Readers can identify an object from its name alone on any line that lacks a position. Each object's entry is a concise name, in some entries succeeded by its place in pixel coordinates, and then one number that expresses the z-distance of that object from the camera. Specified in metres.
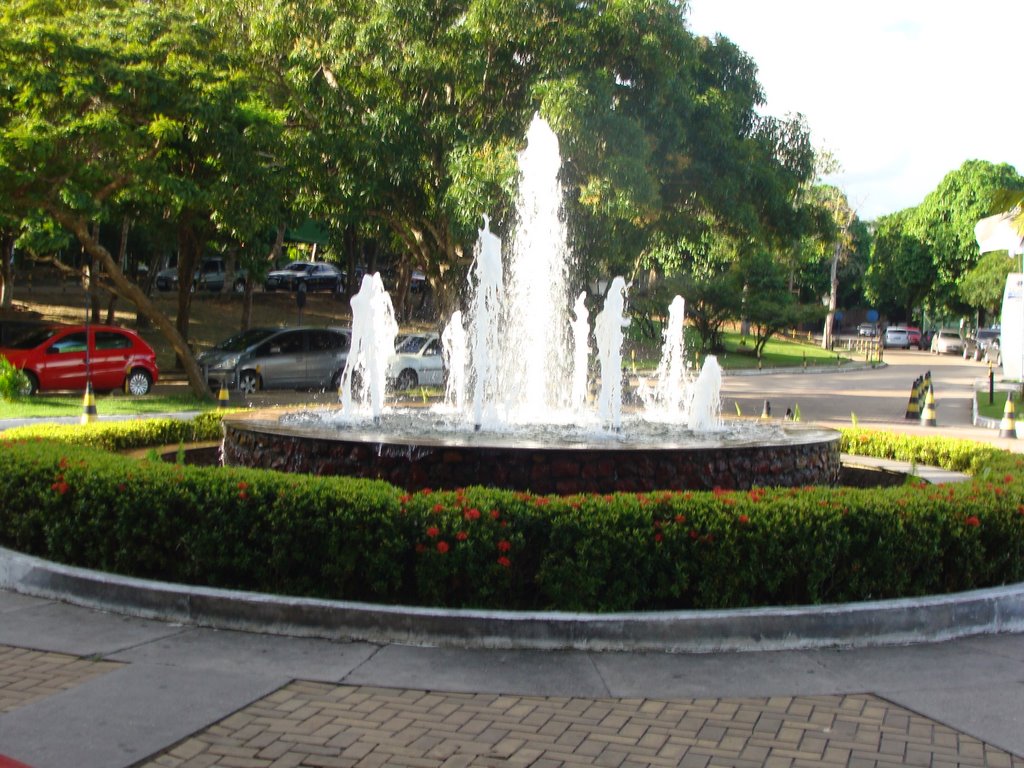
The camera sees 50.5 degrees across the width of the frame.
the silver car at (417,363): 25.06
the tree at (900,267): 70.44
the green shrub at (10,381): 19.13
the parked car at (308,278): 50.00
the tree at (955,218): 65.88
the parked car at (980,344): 57.41
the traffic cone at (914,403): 22.55
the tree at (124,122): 18.70
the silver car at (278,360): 23.53
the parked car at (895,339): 67.75
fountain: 8.02
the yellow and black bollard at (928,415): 20.95
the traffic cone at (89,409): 15.34
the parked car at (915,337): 69.56
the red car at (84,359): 21.09
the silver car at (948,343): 62.16
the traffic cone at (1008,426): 18.78
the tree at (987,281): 58.44
